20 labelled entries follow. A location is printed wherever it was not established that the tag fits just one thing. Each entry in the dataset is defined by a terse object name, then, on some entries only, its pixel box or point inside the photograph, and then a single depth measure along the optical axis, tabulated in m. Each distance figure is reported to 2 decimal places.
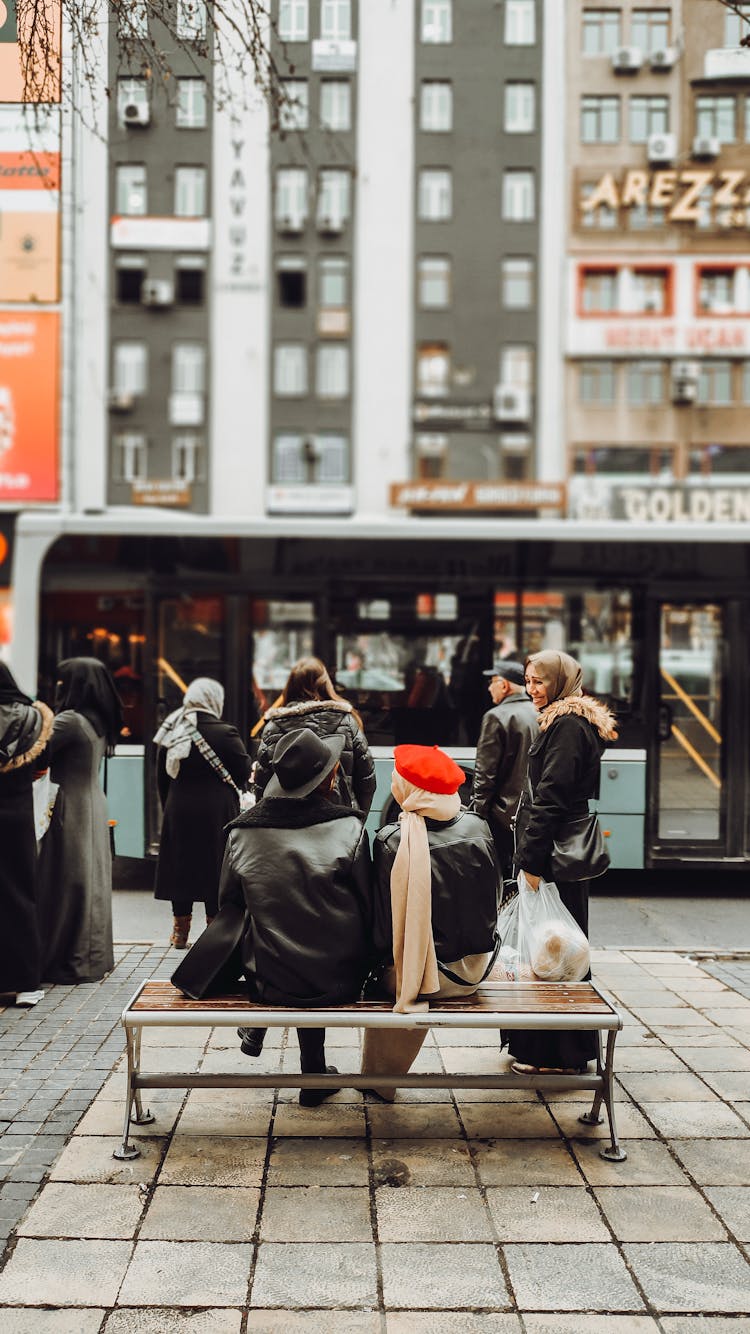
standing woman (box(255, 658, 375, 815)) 5.64
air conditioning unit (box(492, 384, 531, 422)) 33.62
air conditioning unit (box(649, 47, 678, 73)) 32.41
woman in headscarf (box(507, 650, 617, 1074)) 4.66
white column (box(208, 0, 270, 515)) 32.88
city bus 8.87
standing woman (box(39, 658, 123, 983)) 6.29
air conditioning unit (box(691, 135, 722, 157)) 32.47
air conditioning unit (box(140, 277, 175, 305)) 33.00
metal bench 3.92
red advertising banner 28.44
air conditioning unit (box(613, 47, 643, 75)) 32.38
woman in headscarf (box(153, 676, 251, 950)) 6.74
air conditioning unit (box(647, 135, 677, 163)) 32.66
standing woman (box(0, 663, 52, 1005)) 5.80
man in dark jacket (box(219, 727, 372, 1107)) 4.01
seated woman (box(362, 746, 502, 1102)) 3.97
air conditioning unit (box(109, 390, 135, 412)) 33.66
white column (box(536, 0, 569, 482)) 33.66
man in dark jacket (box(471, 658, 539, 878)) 6.93
